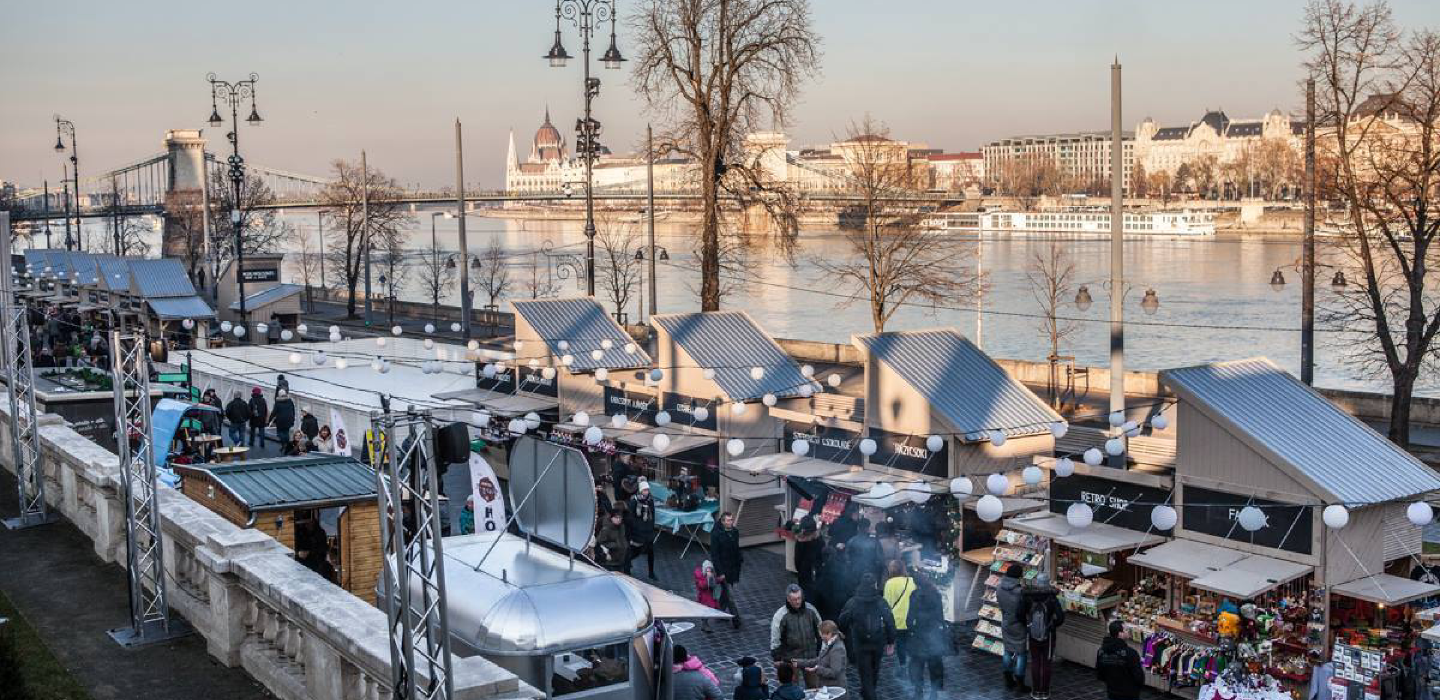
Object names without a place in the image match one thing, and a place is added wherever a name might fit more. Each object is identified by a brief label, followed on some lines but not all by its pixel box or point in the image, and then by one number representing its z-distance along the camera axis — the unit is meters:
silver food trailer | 8.55
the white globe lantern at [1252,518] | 11.31
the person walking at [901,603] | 11.83
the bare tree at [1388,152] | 20.62
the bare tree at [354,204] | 61.31
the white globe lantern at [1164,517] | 11.80
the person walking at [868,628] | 11.40
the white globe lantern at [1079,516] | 12.39
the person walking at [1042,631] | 11.86
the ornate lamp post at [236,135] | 38.47
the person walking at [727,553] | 14.20
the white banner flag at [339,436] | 19.89
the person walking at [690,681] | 9.54
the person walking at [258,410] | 24.06
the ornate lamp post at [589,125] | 26.75
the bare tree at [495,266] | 84.28
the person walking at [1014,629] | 12.04
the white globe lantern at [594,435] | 16.34
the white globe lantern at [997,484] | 12.90
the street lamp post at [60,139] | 62.12
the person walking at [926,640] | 11.77
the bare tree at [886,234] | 33.81
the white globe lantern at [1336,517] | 10.70
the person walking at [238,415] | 24.00
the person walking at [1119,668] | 10.92
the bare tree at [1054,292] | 30.84
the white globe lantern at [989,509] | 12.71
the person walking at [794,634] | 10.73
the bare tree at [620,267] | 56.34
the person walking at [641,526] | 15.77
